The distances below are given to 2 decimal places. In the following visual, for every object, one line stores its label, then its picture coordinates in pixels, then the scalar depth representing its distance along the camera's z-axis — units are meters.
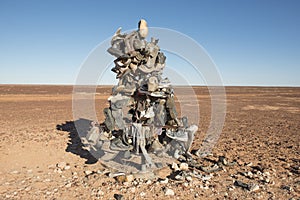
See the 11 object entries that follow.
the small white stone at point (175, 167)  6.35
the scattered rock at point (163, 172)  5.95
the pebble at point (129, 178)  5.54
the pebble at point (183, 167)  6.34
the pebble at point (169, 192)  4.98
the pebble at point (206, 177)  5.69
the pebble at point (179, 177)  5.57
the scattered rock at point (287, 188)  5.17
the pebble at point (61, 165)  6.51
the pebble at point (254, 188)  5.11
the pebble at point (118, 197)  4.78
